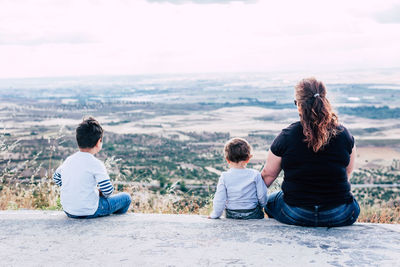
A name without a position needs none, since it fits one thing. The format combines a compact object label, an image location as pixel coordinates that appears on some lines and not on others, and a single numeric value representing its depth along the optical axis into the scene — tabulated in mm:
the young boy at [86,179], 3307
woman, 3002
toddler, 3318
